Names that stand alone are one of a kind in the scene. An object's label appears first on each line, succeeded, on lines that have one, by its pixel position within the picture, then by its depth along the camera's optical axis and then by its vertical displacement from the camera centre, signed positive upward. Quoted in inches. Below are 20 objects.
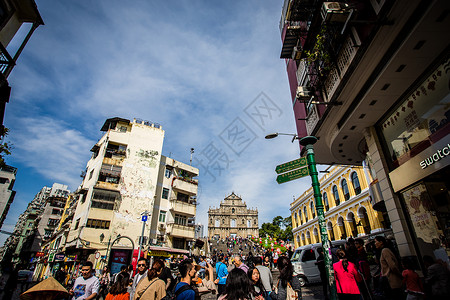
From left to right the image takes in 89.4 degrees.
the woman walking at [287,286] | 178.5 -18.1
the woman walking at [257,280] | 178.5 -14.1
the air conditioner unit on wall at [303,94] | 399.5 +265.0
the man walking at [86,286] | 201.8 -21.3
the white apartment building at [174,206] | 1089.0 +253.9
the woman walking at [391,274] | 217.3 -10.5
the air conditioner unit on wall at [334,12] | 265.9 +265.0
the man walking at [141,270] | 263.7 -10.7
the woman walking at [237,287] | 119.3 -12.7
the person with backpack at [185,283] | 136.6 -13.4
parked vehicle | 444.8 -6.8
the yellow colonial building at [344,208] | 804.0 +204.0
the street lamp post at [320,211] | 182.7 +41.6
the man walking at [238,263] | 240.7 -2.2
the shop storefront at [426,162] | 236.2 +101.8
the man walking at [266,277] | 201.8 -13.6
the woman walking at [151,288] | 164.1 -18.7
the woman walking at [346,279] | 200.8 -14.3
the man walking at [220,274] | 264.5 -14.7
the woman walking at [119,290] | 186.2 -22.9
